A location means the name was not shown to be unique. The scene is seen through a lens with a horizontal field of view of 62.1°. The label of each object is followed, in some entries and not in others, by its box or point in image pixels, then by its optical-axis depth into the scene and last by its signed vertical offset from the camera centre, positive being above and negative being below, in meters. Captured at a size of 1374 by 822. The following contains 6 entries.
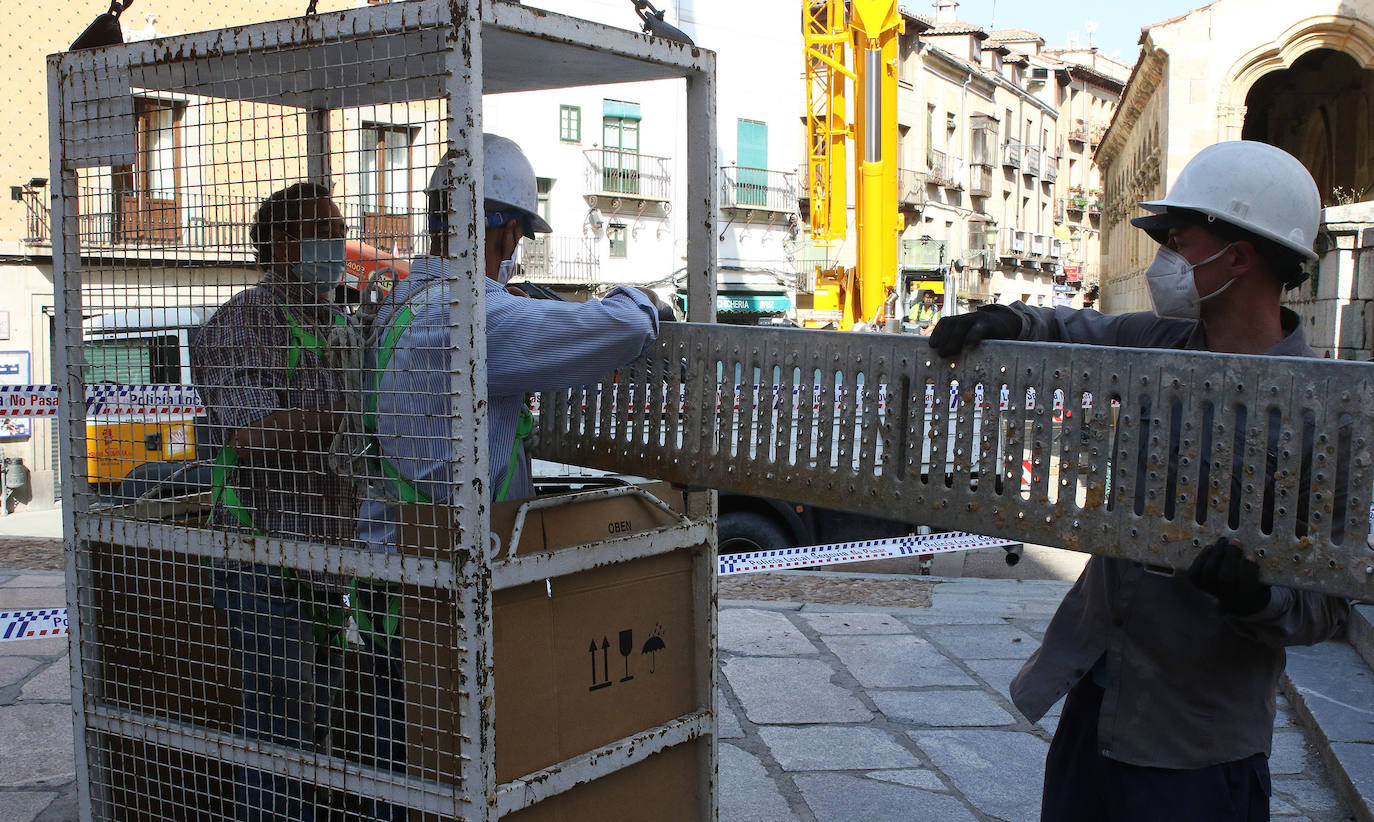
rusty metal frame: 2.21 +0.06
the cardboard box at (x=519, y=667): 2.34 -0.80
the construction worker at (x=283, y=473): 2.57 -0.37
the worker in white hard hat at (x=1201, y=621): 2.09 -0.56
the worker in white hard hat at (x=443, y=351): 2.31 -0.07
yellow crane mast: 14.60 +2.27
